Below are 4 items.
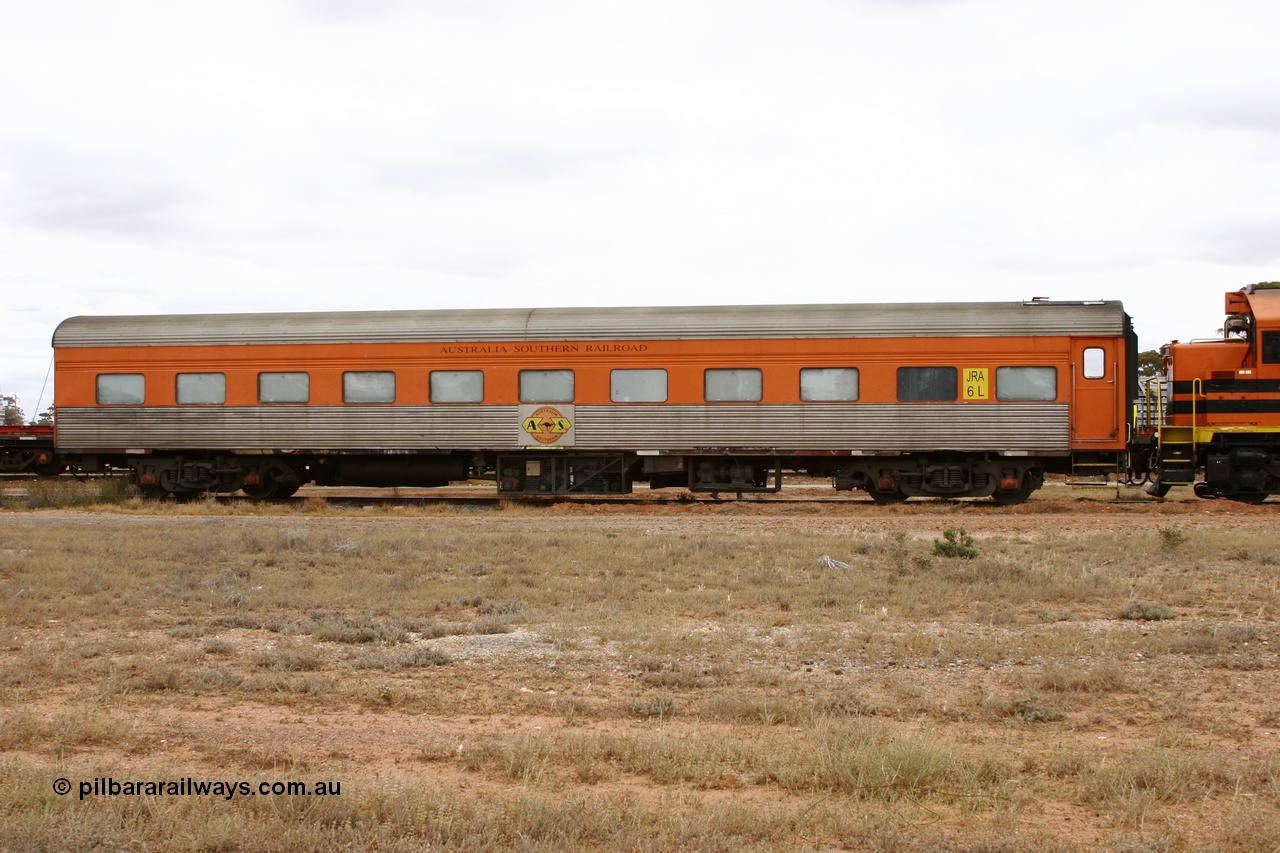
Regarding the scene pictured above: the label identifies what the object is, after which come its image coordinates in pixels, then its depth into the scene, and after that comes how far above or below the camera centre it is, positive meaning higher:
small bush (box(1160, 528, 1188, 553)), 14.02 -1.54
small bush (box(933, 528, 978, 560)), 13.04 -1.49
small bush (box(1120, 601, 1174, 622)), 9.71 -1.72
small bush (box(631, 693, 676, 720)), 6.73 -1.73
